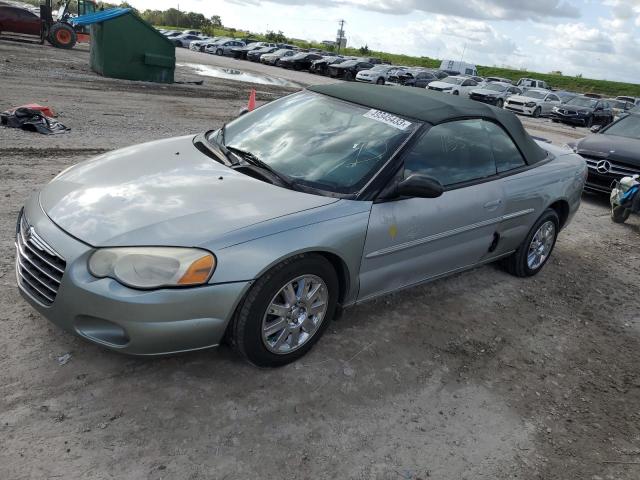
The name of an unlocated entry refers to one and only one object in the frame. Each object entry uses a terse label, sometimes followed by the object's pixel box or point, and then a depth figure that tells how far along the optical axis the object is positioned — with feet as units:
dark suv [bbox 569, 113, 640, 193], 26.16
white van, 159.63
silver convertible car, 8.60
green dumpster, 49.29
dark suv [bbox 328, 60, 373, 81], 119.03
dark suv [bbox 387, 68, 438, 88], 108.47
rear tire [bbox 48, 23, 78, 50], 78.28
